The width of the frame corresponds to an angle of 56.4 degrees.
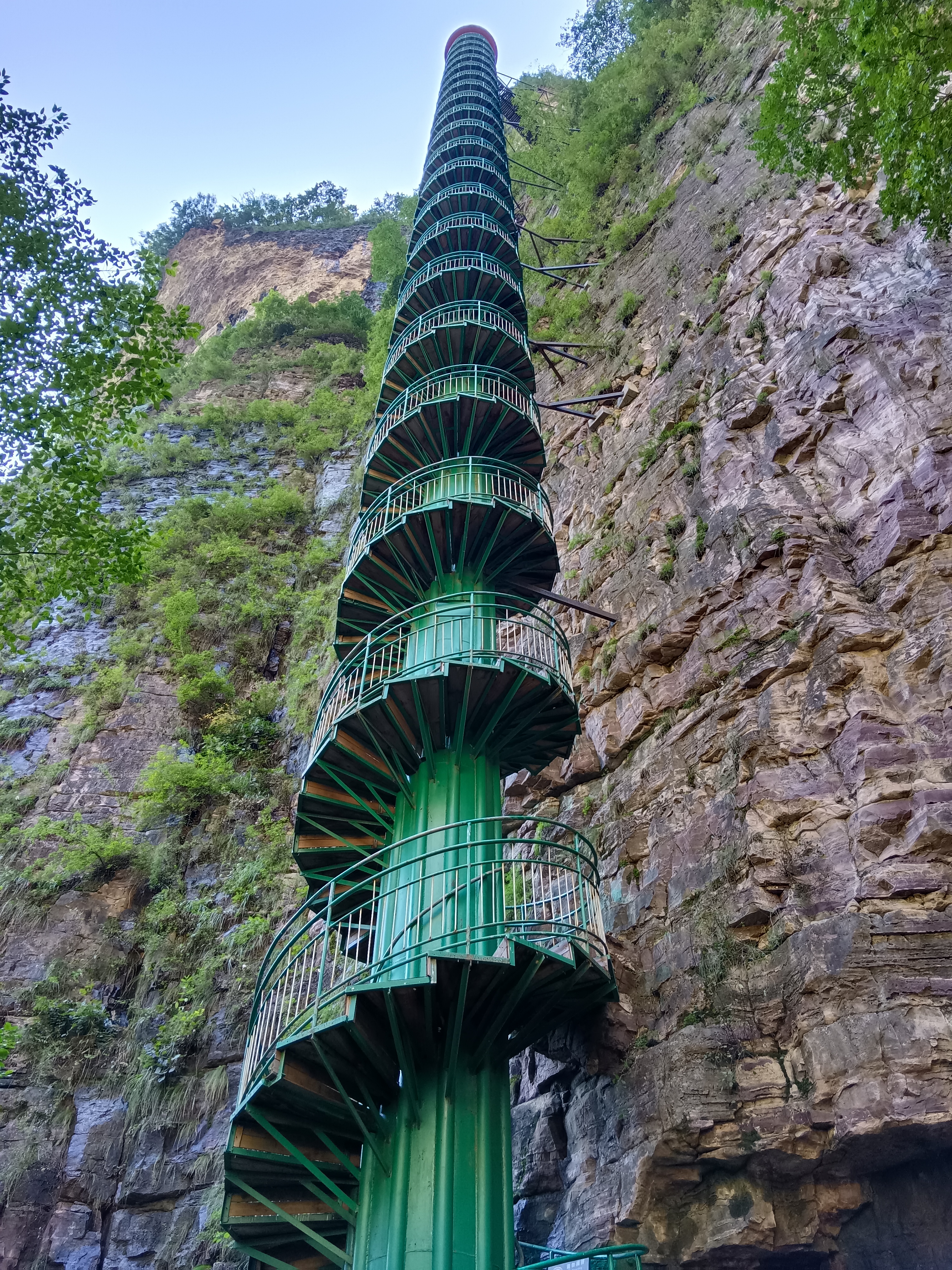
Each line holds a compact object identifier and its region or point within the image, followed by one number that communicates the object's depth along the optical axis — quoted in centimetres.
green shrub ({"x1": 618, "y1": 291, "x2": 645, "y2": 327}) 1666
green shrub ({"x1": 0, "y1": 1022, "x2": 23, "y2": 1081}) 1091
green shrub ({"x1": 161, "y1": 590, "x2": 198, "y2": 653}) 1994
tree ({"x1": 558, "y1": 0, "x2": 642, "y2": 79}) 2825
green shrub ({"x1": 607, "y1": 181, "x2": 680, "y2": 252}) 1816
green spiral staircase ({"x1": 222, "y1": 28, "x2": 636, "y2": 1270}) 678
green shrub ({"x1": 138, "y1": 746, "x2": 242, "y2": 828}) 1628
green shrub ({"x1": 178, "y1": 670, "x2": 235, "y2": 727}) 1850
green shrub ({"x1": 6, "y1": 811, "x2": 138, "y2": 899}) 1466
